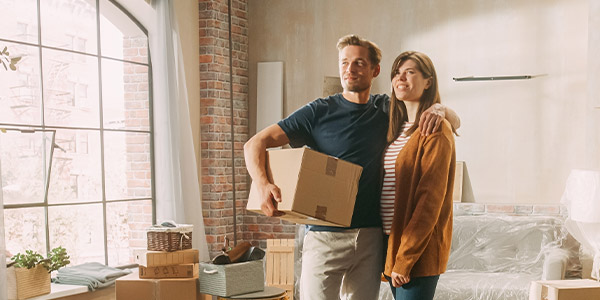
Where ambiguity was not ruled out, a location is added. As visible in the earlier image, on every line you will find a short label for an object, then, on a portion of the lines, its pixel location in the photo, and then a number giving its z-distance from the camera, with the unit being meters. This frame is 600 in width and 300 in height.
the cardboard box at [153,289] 3.81
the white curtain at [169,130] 4.96
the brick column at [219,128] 5.55
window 4.29
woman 2.47
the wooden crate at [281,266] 5.08
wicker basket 3.93
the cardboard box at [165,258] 3.85
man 2.60
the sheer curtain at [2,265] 3.45
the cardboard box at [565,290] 3.40
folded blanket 4.10
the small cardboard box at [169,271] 3.86
